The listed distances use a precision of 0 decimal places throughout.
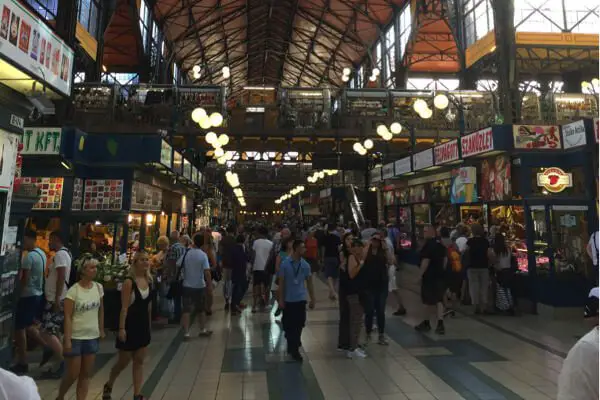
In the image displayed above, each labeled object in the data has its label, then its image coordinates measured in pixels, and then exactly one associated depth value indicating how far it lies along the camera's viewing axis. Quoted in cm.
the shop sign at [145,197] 903
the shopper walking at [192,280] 589
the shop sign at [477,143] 850
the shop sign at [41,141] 711
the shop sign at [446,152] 1018
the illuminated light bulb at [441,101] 1006
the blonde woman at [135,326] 366
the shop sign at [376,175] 1657
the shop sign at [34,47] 342
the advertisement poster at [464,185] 1027
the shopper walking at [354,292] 505
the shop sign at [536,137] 790
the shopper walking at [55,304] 443
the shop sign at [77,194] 799
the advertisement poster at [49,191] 763
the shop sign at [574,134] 733
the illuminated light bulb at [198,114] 968
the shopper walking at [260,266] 799
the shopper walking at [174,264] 681
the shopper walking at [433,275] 613
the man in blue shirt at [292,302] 506
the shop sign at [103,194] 839
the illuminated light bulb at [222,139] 1234
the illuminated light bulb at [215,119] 1016
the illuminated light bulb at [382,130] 1169
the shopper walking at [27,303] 455
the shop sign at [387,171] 1488
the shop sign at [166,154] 893
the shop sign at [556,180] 783
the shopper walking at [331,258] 904
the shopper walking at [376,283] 542
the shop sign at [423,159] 1155
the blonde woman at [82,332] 344
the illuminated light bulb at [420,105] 1043
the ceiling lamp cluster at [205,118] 970
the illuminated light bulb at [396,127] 1170
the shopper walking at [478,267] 727
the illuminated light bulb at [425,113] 1055
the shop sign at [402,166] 1315
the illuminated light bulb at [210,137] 1191
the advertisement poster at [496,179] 888
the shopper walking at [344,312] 517
